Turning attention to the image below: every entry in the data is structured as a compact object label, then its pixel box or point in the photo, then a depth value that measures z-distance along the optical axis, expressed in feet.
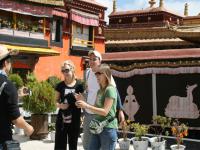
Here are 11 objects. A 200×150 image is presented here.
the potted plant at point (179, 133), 26.84
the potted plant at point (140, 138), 27.43
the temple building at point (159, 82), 30.66
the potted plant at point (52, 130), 31.53
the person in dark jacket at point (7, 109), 11.66
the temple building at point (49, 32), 82.33
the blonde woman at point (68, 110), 21.04
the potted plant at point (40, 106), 31.96
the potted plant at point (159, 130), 27.86
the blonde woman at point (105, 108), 16.10
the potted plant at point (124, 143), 28.30
